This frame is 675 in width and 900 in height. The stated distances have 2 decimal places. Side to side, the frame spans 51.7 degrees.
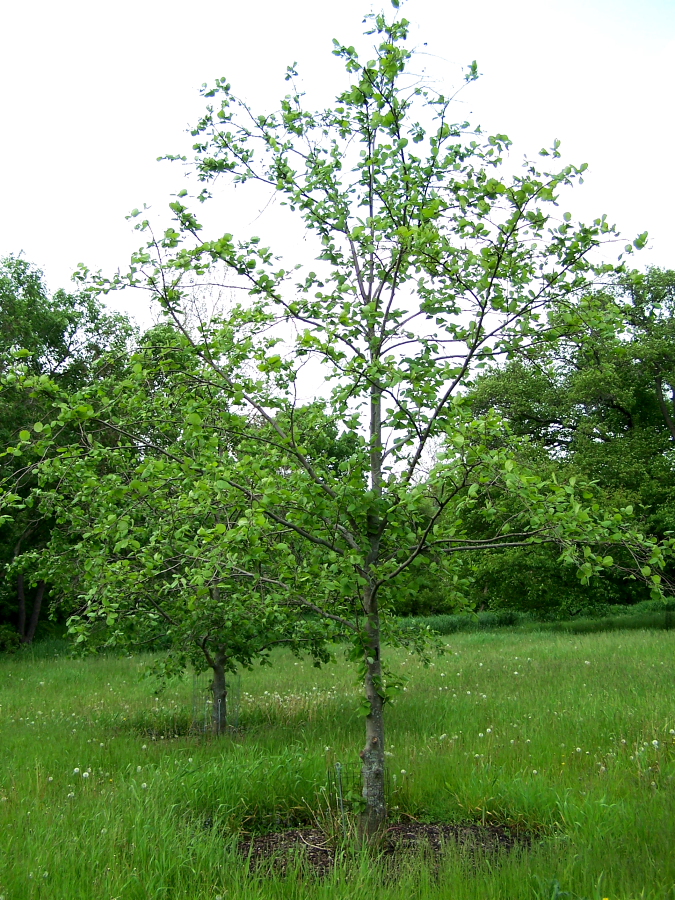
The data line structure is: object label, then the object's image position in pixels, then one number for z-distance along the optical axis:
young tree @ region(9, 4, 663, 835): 3.73
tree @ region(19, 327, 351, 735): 4.16
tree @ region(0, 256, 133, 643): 18.59
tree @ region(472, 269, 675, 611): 21.05
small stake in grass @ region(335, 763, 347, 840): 4.55
